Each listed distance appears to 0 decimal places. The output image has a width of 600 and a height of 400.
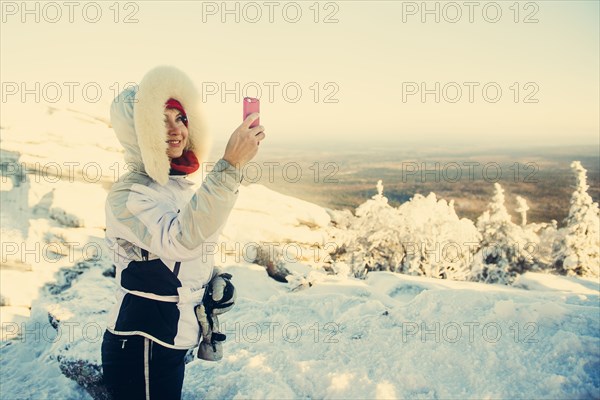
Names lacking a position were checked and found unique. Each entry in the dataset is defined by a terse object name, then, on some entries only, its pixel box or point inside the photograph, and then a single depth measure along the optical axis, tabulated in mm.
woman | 1934
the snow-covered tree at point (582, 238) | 21547
